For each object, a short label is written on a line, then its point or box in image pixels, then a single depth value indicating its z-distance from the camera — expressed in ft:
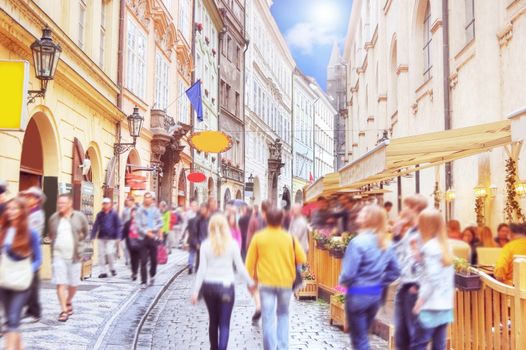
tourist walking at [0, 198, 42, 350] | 20.42
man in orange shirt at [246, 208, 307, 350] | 22.21
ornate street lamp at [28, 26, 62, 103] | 33.83
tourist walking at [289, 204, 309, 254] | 40.63
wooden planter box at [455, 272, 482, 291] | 20.25
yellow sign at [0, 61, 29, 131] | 22.81
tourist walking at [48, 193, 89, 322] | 29.35
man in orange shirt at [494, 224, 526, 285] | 24.52
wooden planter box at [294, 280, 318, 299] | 40.63
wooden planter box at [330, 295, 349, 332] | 30.04
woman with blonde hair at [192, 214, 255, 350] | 21.66
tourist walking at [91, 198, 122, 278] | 45.34
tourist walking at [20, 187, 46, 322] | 27.40
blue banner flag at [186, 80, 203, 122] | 82.53
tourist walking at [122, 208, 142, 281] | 43.32
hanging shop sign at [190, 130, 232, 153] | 85.66
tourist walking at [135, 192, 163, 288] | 42.80
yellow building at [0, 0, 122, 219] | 38.09
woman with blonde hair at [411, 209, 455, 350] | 17.61
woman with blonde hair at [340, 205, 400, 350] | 19.17
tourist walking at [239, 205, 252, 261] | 51.13
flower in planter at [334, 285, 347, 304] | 30.30
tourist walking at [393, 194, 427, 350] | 18.44
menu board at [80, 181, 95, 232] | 53.36
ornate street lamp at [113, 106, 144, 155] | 60.39
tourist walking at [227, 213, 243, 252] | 45.08
